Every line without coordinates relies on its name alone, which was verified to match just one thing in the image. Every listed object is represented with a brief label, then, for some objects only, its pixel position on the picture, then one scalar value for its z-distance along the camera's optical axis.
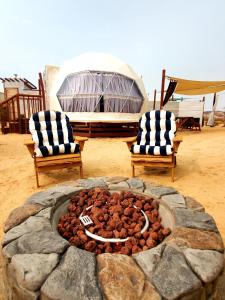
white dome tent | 9.23
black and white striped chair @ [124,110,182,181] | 3.62
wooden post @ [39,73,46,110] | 9.82
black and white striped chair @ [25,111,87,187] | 3.49
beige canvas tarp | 9.24
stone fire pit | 0.98
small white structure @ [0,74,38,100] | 18.50
